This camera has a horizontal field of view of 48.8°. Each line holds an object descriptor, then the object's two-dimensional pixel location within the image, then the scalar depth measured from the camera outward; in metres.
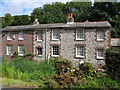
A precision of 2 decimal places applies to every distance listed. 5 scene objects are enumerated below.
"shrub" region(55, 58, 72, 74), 14.04
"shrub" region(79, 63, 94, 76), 13.07
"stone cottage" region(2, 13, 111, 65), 16.95
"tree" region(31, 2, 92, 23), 37.88
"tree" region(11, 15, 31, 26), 39.28
